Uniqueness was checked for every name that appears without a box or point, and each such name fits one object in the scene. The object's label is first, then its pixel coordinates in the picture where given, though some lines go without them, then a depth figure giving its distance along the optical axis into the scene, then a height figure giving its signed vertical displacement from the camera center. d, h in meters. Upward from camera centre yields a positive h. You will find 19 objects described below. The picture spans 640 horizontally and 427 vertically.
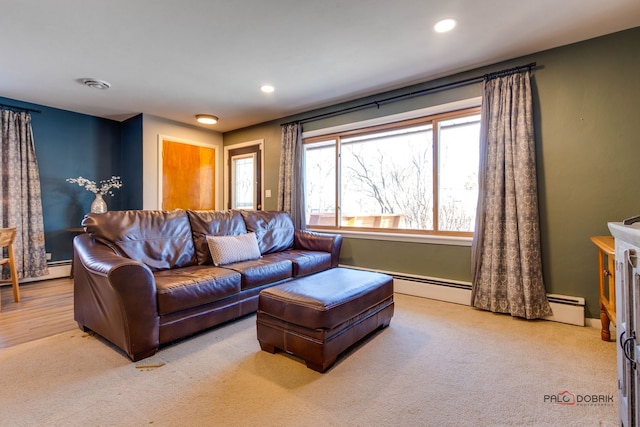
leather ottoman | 1.81 -0.67
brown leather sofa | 1.94 -0.50
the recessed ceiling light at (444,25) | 2.26 +1.45
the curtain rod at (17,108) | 3.81 +1.38
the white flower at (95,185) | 4.36 +0.44
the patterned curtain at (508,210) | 2.65 +0.02
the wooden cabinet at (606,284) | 1.97 -0.54
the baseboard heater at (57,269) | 4.20 -0.81
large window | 3.23 +0.45
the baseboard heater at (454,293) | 2.56 -0.83
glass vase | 4.26 +0.12
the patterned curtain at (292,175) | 4.40 +0.57
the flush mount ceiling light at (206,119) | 4.59 +1.47
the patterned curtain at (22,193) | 3.80 +0.27
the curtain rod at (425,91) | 2.78 +1.35
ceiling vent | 3.31 +1.46
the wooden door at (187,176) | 4.71 +0.62
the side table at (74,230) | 4.16 -0.23
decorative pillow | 2.92 -0.36
